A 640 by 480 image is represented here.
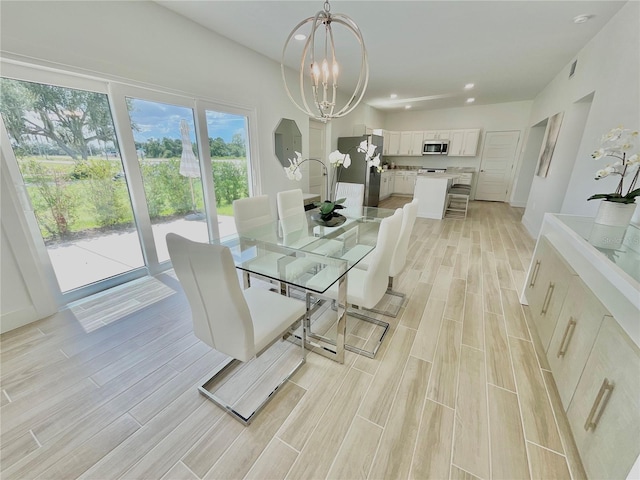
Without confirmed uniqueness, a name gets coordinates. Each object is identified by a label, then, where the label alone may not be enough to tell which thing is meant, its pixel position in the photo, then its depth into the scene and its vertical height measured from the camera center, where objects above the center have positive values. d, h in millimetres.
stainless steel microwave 7090 +445
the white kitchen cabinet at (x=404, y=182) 7619 -592
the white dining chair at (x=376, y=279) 1547 -755
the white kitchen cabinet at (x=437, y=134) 7140 +802
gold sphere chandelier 1290 +503
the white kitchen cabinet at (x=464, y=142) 6844 +566
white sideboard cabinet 878 -788
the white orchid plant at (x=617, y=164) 1493 +1
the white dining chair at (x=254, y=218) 2175 -531
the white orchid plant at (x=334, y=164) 2011 -14
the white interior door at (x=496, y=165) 6750 -45
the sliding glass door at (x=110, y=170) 1966 -91
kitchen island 5207 -655
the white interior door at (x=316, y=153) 5039 +184
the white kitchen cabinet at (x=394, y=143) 7685 +592
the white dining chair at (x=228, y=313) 1021 -785
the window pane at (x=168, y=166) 2527 -52
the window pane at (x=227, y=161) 3162 +9
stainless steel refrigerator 5699 -170
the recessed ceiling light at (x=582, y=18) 2445 +1403
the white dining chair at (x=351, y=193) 3402 -419
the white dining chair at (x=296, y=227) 1934 -613
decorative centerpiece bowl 2277 -507
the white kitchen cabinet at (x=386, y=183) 7031 -601
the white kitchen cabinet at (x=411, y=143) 7469 +581
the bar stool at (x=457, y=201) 5574 -934
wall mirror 4004 +365
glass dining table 1567 -651
